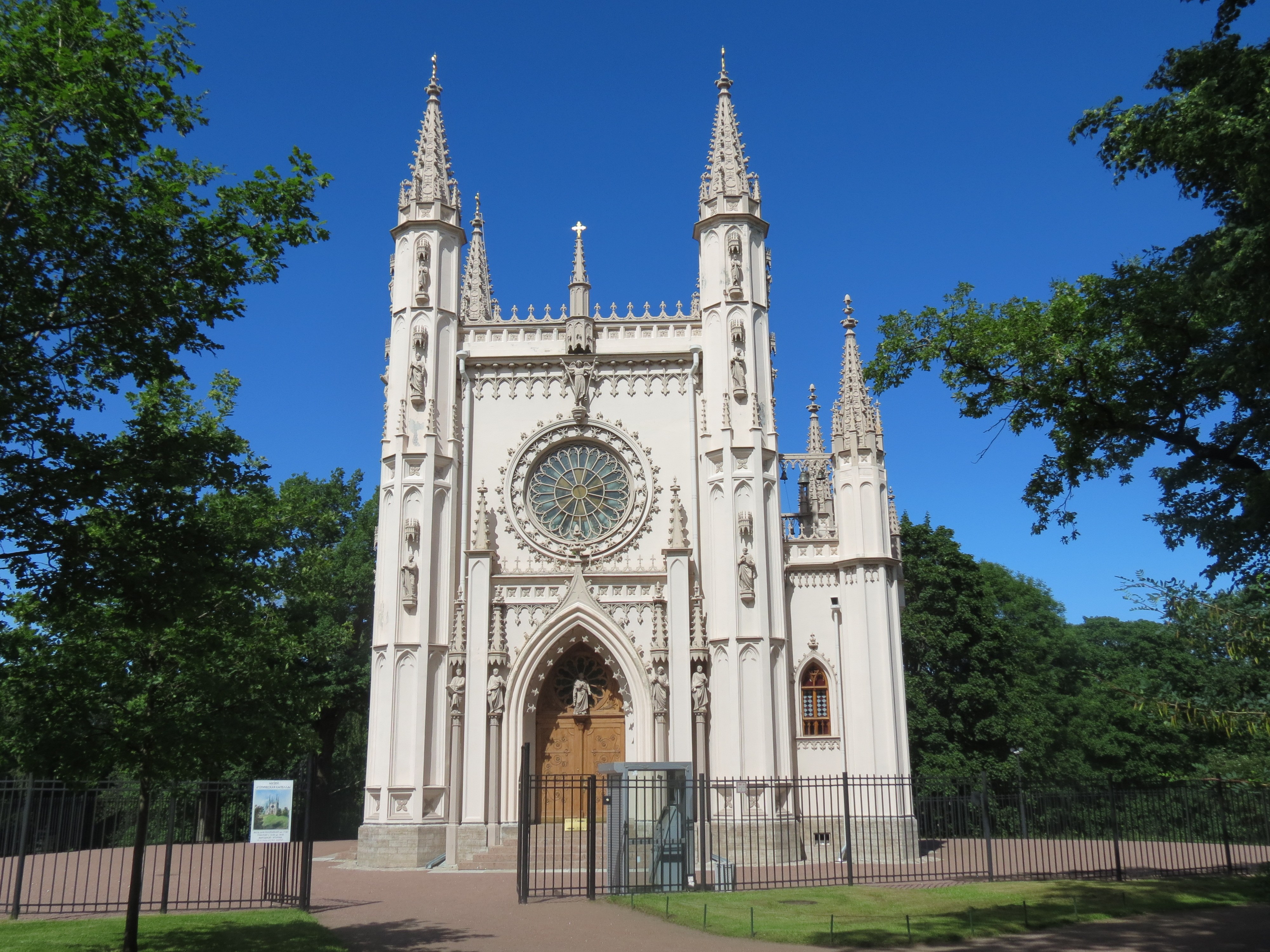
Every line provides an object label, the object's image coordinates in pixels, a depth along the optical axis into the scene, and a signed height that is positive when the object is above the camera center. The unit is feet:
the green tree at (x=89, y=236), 35.96 +18.26
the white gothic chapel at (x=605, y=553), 91.86 +17.55
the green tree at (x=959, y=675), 126.21 +8.69
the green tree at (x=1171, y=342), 39.37 +17.70
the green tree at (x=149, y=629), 40.24 +5.23
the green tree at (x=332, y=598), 125.80 +19.54
